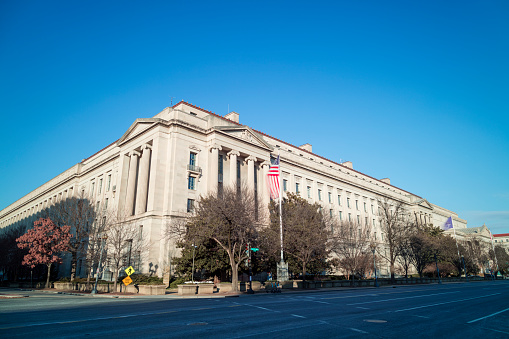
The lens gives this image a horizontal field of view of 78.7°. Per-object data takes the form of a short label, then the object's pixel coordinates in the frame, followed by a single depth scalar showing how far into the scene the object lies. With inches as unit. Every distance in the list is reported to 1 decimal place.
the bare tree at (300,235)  1466.5
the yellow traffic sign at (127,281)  1070.5
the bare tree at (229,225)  1190.9
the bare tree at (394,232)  2081.1
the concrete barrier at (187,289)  1040.2
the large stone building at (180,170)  1642.5
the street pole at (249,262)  1123.3
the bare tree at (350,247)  1821.2
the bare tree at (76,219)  1674.5
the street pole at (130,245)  1543.7
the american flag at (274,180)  1411.2
